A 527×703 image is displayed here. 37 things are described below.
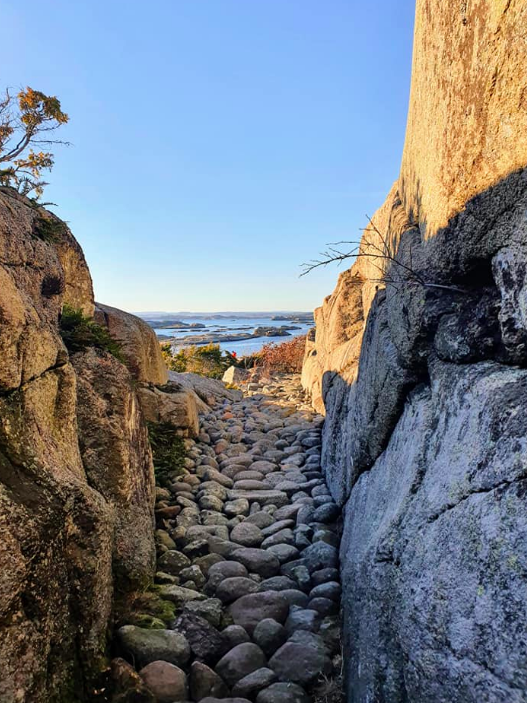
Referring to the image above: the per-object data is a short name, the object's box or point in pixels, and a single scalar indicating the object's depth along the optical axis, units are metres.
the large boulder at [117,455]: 3.83
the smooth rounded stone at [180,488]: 6.02
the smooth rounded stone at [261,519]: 5.29
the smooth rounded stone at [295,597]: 3.79
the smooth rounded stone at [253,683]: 2.84
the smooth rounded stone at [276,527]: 5.03
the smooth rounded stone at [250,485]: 6.40
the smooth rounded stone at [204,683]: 2.84
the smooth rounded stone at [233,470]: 6.96
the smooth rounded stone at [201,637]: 3.19
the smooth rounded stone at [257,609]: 3.58
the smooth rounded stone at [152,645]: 3.03
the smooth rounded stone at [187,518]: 5.17
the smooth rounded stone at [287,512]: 5.38
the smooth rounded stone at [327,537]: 4.65
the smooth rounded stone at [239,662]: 2.99
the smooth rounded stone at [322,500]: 5.59
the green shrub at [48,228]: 4.82
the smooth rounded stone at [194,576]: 4.11
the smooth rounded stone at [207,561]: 4.32
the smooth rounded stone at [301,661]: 2.96
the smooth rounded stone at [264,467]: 7.15
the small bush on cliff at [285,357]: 17.78
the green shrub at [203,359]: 19.70
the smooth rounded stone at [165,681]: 2.78
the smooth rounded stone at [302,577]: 4.07
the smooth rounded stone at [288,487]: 6.23
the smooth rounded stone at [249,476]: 6.74
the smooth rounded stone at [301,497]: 5.74
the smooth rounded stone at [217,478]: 6.54
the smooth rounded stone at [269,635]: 3.30
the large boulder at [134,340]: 7.71
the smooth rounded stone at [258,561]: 4.29
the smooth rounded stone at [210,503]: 5.66
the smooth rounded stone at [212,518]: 5.27
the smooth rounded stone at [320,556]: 4.29
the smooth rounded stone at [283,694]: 2.76
